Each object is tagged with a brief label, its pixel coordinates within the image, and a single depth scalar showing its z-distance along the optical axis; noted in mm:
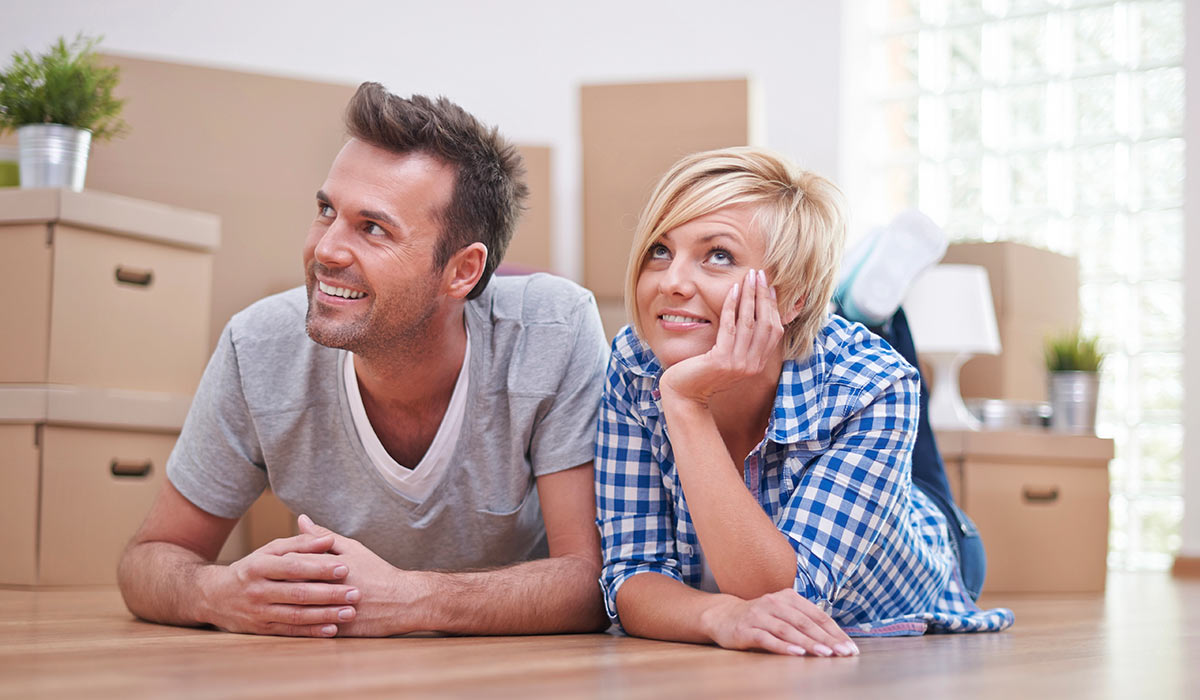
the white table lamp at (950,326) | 2668
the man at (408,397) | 1388
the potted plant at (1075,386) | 2770
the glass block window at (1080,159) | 3566
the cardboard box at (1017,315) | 3004
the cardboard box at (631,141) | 2852
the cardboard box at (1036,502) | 2529
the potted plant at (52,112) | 2143
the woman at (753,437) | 1221
